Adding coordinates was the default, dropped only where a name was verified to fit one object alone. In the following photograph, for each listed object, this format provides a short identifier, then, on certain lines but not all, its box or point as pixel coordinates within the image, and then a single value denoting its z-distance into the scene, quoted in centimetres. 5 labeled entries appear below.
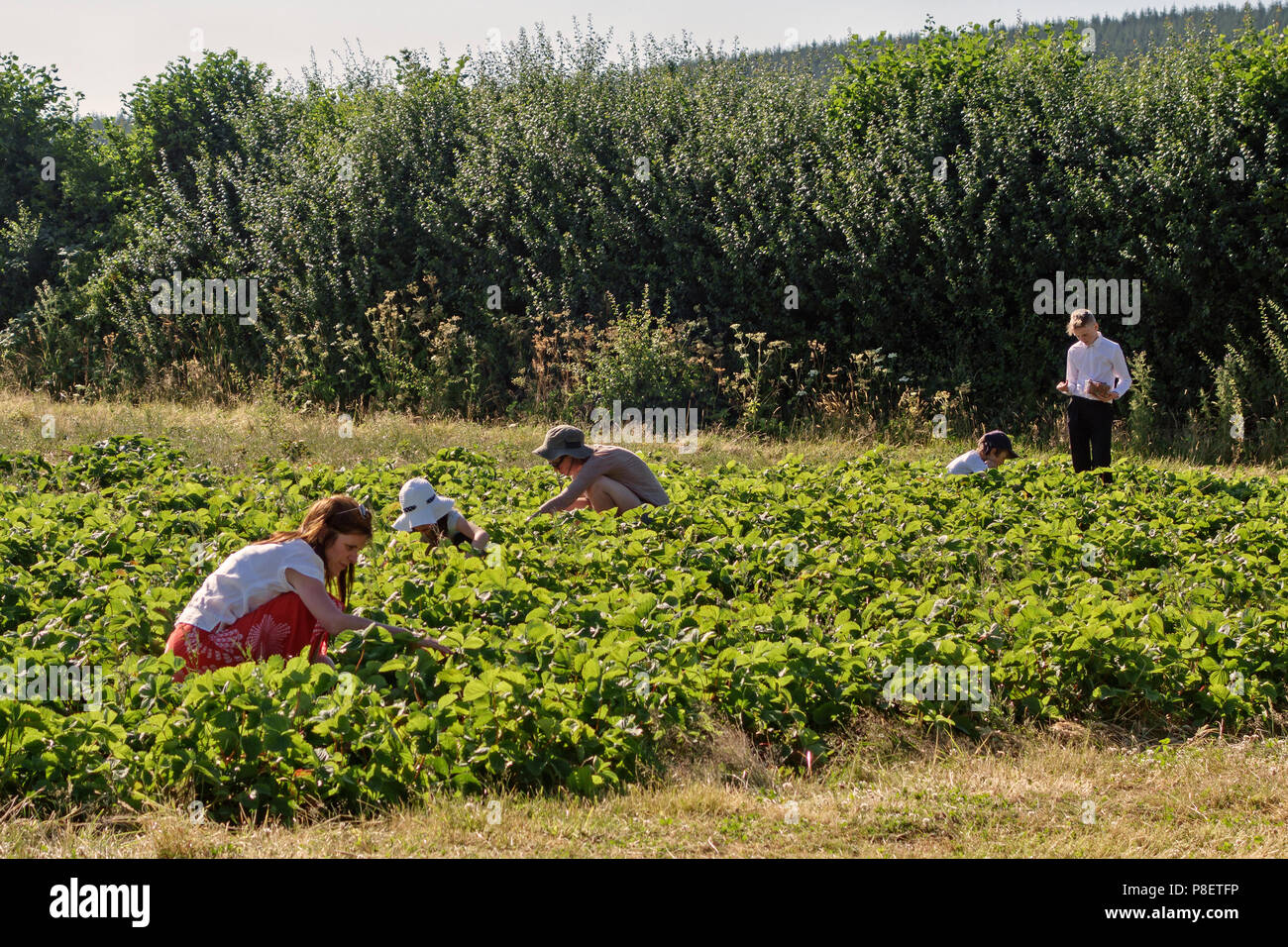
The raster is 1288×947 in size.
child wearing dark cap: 2048
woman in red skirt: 1071
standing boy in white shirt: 2144
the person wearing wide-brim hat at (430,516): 1484
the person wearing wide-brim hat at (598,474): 1716
